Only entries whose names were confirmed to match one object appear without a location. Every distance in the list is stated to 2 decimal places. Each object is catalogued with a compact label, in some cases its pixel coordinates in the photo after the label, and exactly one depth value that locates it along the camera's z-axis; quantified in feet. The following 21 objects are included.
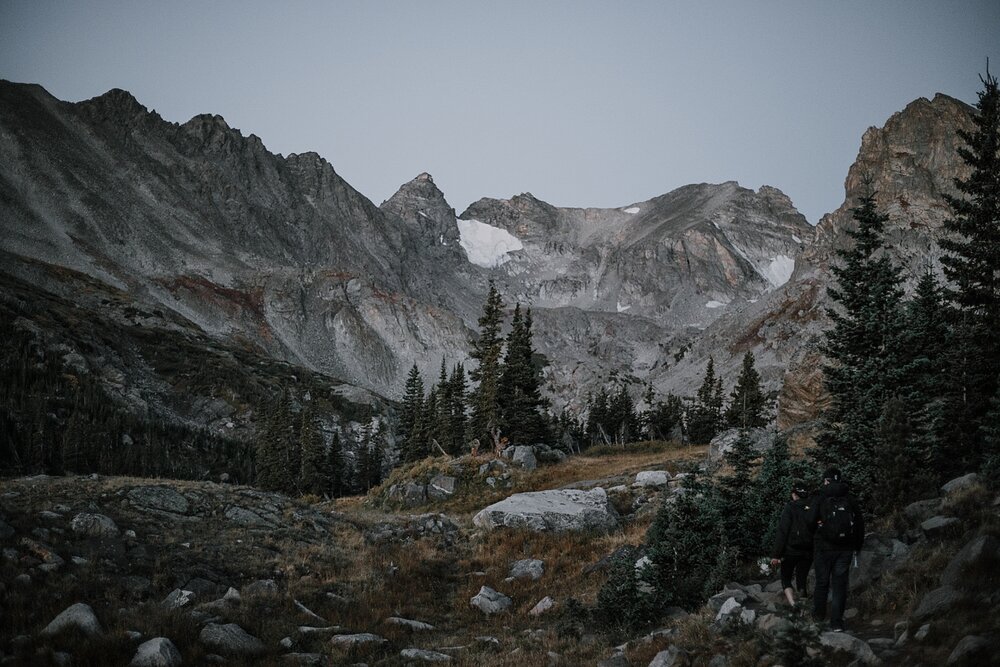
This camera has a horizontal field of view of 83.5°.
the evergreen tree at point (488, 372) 139.74
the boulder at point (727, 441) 105.81
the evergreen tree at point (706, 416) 244.83
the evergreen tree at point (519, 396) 142.41
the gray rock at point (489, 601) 48.24
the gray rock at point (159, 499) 58.34
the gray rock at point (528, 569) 56.75
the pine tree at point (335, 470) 250.78
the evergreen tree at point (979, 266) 57.31
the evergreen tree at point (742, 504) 46.19
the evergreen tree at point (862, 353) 52.70
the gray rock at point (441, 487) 105.35
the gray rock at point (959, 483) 41.22
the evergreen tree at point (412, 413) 218.40
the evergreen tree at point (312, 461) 229.66
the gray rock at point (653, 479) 86.43
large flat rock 71.26
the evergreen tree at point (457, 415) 185.18
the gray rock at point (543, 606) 46.75
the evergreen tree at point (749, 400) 208.33
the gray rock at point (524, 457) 114.32
